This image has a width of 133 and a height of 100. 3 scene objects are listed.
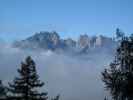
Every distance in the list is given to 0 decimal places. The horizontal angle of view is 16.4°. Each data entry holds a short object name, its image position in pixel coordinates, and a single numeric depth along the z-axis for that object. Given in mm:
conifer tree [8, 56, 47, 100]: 52969
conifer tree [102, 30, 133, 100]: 69438
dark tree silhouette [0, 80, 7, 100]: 67025
